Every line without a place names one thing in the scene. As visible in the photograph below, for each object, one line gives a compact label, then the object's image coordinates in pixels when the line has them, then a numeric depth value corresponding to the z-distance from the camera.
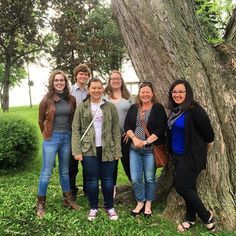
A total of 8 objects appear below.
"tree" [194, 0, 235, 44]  8.63
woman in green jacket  3.79
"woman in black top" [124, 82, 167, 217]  3.79
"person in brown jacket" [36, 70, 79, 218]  3.98
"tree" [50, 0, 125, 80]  14.46
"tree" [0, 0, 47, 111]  13.31
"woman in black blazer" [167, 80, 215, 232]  3.42
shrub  6.32
